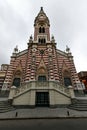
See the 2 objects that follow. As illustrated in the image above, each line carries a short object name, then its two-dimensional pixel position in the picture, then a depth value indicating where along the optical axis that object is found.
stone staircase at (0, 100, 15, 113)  10.60
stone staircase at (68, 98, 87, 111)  10.96
